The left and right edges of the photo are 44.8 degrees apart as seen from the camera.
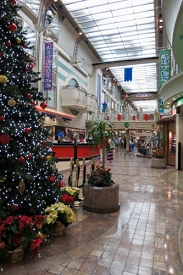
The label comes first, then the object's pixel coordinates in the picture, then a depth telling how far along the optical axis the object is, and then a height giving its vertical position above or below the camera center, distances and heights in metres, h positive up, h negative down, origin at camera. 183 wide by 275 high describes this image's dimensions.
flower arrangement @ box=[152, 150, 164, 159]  11.08 -0.90
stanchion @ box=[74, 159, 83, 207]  4.68 -1.40
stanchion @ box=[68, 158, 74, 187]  5.27 -0.77
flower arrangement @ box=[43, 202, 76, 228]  3.12 -1.09
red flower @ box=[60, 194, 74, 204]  3.58 -1.01
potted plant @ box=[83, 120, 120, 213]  4.24 -0.98
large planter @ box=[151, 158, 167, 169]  10.81 -1.28
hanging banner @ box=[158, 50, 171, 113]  10.92 +3.57
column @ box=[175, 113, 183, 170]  10.47 +0.48
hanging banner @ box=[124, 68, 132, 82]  19.12 +5.42
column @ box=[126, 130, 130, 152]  24.62 -0.46
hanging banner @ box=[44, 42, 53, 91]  12.84 +4.18
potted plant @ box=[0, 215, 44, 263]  2.55 -1.20
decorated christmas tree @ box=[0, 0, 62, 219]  2.83 +0.01
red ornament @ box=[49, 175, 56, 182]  3.29 -0.62
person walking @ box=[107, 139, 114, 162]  12.83 -1.17
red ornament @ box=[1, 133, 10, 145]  2.62 -0.02
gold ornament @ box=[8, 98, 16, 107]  2.80 +0.44
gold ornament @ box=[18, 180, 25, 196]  2.84 -0.64
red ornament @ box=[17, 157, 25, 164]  2.84 -0.29
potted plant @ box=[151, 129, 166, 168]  10.83 -0.77
